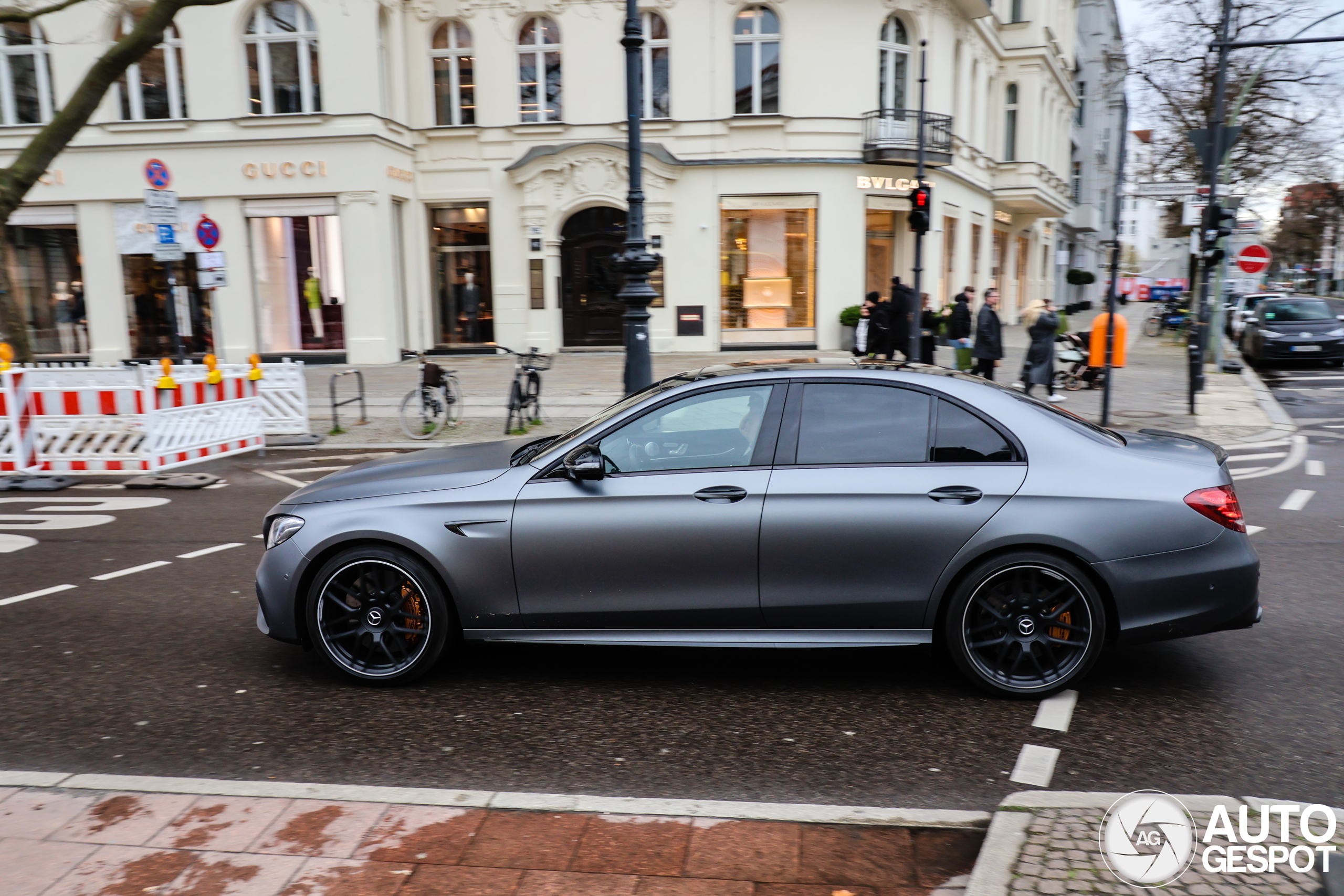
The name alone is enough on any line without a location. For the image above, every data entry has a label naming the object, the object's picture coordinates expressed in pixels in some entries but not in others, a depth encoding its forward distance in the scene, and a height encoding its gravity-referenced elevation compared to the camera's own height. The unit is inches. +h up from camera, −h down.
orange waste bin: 545.3 -33.3
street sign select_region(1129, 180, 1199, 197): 551.8 +52.4
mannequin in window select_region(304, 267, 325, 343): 957.2 -3.1
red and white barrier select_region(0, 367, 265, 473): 438.0 -53.4
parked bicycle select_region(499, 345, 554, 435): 536.7 -54.0
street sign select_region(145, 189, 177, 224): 518.0 +46.0
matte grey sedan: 173.2 -43.0
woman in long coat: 625.9 -43.1
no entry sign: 706.8 +17.3
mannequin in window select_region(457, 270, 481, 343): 1042.7 -7.9
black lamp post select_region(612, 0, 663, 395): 453.4 +13.7
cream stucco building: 927.7 +114.9
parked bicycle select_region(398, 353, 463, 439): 537.3 -58.9
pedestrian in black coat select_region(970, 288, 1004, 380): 647.8 -31.8
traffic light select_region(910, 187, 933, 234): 655.1 +51.3
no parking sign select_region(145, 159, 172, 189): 526.3 +63.2
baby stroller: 745.0 -62.3
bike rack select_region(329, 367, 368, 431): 556.7 -68.1
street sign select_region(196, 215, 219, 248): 553.3 +33.4
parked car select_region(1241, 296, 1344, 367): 917.8 -44.2
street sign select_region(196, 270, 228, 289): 558.6 +9.3
